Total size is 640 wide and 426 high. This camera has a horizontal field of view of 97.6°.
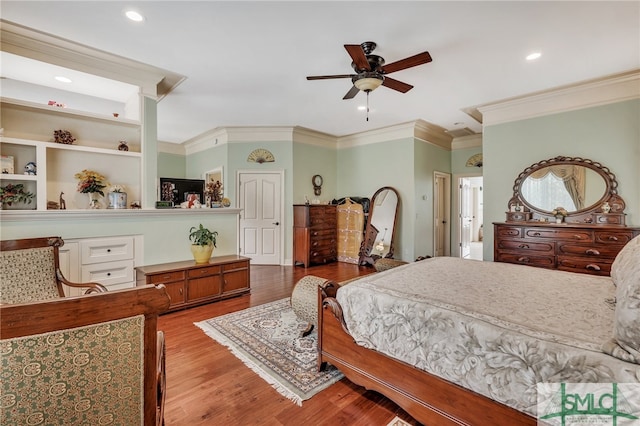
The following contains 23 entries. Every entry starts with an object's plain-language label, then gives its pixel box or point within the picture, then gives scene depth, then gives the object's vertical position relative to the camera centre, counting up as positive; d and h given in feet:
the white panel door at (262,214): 19.97 -0.15
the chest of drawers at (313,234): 19.20 -1.62
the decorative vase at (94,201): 10.29 +0.46
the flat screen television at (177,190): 12.85 +1.04
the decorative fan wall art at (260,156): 19.85 +3.95
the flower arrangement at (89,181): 9.88 +1.15
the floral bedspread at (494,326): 3.80 -1.87
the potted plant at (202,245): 11.93 -1.39
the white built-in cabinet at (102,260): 9.48 -1.69
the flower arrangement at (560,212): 12.56 -0.13
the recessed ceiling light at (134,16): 7.80 +5.60
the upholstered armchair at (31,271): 7.00 -1.53
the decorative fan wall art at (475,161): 20.89 +3.71
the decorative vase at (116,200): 10.62 +0.50
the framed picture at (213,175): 20.86 +2.90
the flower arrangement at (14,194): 8.82 +0.64
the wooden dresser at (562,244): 10.47 -1.44
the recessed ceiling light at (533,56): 9.87 +5.49
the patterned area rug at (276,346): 6.75 -4.02
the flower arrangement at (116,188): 10.67 +0.96
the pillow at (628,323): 3.34 -1.41
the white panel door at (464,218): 22.27 -0.68
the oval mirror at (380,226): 18.99 -1.07
